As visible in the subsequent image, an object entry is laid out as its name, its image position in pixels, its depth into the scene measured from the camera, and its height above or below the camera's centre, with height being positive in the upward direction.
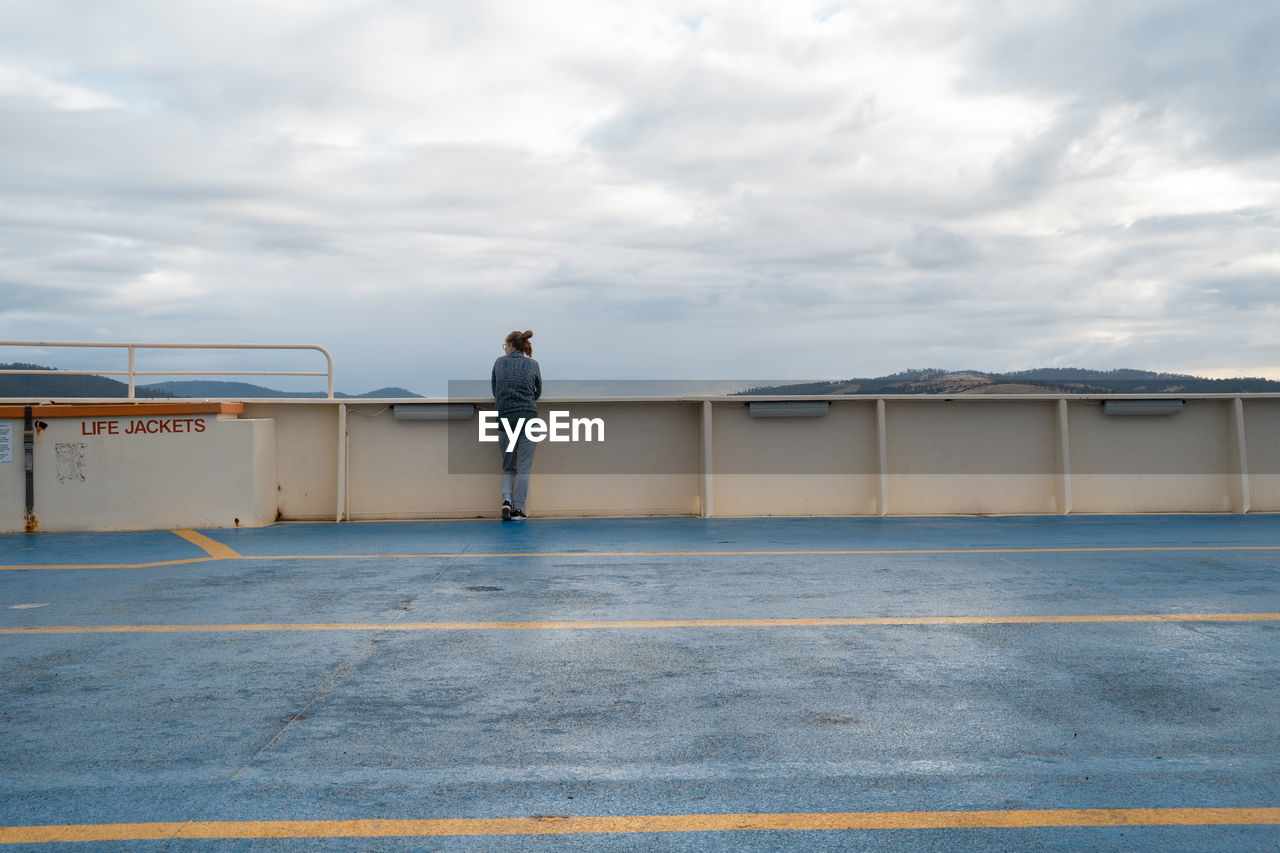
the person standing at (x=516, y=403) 9.84 +0.64
